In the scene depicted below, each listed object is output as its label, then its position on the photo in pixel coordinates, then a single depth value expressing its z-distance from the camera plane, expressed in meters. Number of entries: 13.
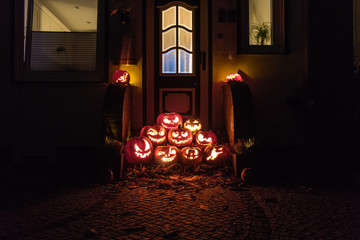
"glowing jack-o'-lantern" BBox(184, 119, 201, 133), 6.22
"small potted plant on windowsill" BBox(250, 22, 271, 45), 6.68
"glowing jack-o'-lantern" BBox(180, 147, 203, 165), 5.26
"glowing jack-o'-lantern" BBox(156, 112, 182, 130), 6.18
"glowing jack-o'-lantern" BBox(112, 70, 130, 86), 6.11
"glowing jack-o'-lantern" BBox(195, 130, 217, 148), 5.81
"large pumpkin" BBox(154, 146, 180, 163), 5.30
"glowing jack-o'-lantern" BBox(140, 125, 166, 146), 5.77
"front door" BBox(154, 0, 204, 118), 6.55
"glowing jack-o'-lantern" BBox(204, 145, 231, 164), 5.27
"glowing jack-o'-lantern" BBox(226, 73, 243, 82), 6.16
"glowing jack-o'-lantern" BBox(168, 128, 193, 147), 5.71
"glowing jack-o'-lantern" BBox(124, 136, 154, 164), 5.20
